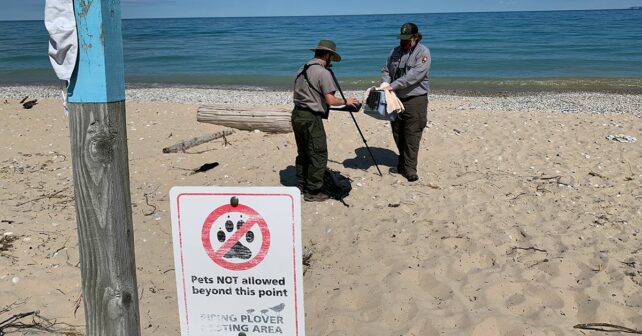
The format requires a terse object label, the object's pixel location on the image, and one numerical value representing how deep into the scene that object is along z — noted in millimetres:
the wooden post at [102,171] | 2230
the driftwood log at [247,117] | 9523
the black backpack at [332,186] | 6707
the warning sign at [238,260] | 2330
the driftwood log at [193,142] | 8615
